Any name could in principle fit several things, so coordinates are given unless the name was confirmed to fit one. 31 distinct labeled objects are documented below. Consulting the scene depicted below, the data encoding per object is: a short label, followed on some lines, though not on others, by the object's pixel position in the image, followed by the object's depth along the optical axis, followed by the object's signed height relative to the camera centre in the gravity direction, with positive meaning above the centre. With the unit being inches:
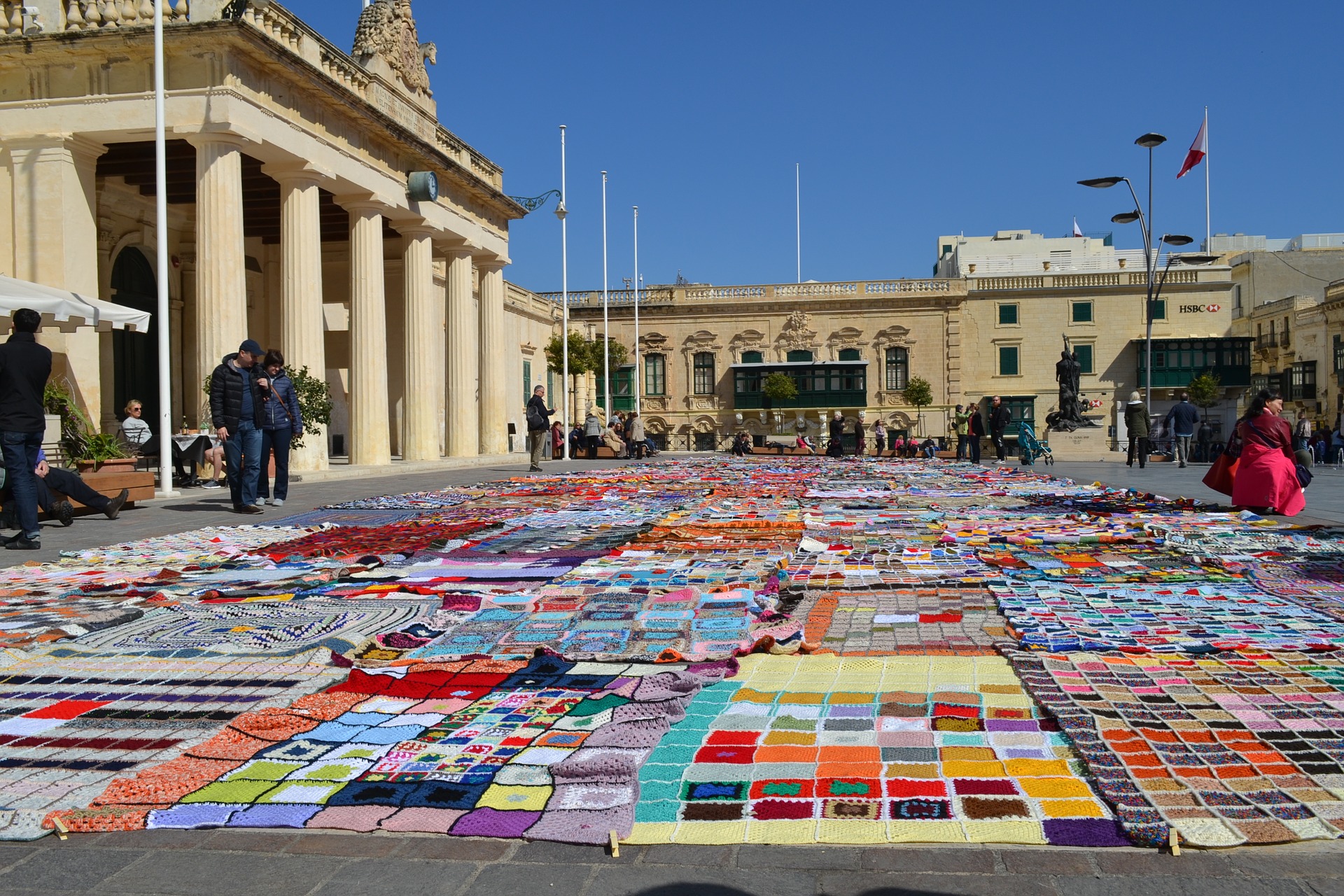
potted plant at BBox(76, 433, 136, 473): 399.9 -6.9
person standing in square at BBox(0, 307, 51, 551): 293.9 +7.9
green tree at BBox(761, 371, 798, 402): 2036.2 +81.2
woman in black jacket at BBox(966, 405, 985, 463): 987.9 -3.8
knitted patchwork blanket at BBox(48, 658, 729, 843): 97.6 -33.8
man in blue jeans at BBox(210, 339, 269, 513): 394.9 +8.0
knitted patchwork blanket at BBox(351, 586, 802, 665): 159.2 -32.0
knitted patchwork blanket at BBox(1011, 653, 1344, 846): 93.4 -33.2
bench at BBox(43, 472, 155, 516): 394.6 -17.6
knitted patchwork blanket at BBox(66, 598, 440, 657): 163.5 -31.6
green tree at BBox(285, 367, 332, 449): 647.1 +22.4
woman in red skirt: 364.2 -14.4
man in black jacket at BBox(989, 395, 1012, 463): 941.2 +4.3
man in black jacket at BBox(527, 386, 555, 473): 749.9 +10.2
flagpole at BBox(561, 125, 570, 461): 1180.5 +174.5
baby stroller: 940.0 -16.6
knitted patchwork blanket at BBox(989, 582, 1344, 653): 158.2 -32.2
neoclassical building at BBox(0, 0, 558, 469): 621.3 +176.3
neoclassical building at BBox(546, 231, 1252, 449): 2043.6 +162.1
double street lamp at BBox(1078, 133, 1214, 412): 915.8 +189.2
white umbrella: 447.5 +58.2
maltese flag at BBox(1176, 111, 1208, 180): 1031.0 +266.5
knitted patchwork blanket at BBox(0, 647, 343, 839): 106.0 -33.1
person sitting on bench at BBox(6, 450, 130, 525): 347.3 -19.0
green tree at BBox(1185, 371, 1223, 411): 1962.4 +62.7
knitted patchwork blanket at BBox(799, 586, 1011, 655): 162.7 -32.8
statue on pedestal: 1115.9 +26.9
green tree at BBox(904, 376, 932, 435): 2012.8 +67.0
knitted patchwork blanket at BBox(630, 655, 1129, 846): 94.0 -34.1
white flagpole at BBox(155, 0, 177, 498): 499.5 +81.9
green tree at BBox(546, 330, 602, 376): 1595.7 +117.2
